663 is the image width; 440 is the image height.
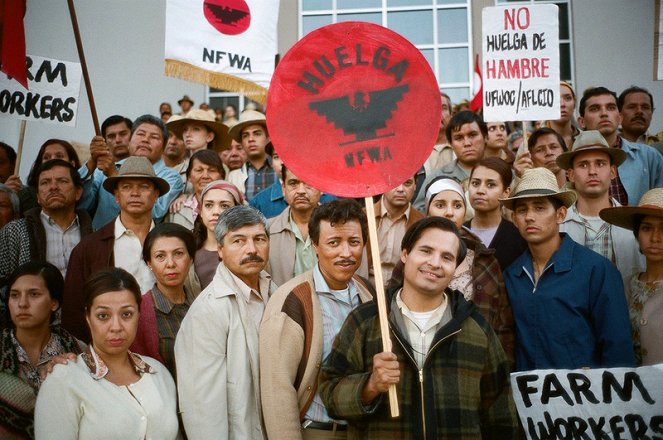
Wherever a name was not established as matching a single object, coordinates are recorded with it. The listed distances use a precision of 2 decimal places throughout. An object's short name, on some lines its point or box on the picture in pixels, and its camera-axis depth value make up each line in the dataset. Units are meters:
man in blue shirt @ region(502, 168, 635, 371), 3.86
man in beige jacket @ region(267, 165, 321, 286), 5.07
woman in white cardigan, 3.28
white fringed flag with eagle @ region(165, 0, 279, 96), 6.45
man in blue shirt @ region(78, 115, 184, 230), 5.93
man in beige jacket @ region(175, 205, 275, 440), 3.50
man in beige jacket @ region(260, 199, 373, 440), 3.50
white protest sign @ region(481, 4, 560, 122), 5.96
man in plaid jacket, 3.14
